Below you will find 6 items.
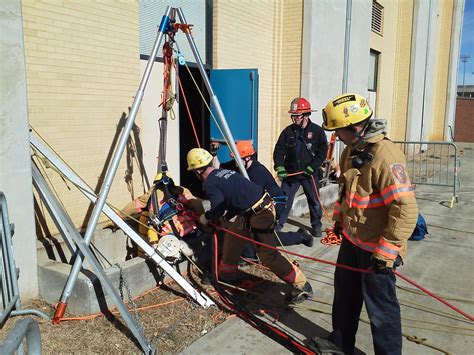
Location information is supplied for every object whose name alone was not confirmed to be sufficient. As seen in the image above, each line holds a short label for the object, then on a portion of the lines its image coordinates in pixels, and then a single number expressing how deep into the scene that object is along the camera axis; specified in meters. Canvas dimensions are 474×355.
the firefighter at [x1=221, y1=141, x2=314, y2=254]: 5.44
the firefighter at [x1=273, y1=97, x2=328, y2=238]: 6.55
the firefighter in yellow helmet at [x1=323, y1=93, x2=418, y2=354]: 2.95
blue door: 7.46
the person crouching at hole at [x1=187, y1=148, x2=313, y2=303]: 4.46
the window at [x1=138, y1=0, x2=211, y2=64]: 6.93
